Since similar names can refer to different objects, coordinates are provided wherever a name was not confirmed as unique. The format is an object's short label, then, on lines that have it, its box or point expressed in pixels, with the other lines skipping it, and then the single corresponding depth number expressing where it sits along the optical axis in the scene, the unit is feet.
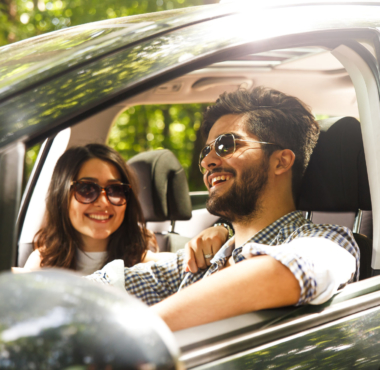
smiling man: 5.65
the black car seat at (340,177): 6.36
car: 2.15
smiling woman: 8.82
